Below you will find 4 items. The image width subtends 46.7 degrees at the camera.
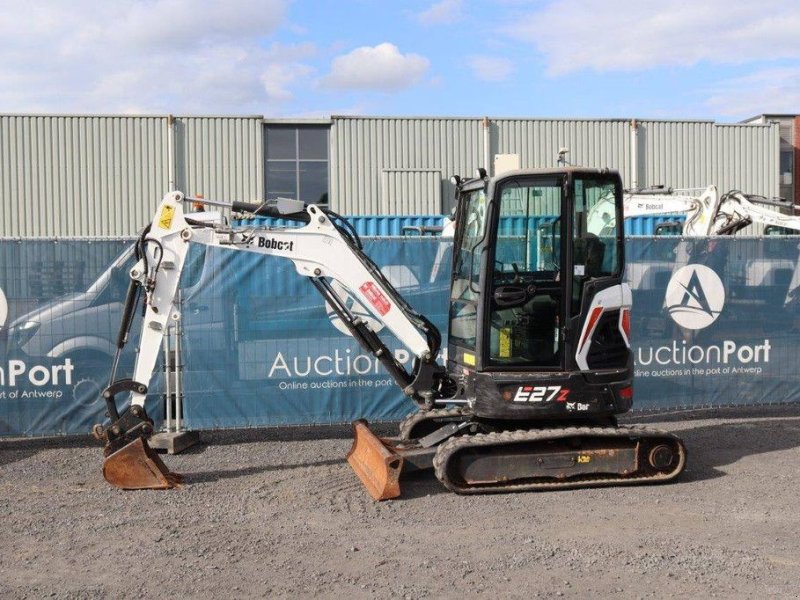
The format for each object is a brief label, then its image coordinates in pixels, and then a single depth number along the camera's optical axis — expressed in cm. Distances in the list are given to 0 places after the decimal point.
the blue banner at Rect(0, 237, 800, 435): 966
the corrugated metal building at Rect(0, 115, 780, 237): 2767
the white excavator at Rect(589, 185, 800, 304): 1638
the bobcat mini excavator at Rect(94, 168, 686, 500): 750
